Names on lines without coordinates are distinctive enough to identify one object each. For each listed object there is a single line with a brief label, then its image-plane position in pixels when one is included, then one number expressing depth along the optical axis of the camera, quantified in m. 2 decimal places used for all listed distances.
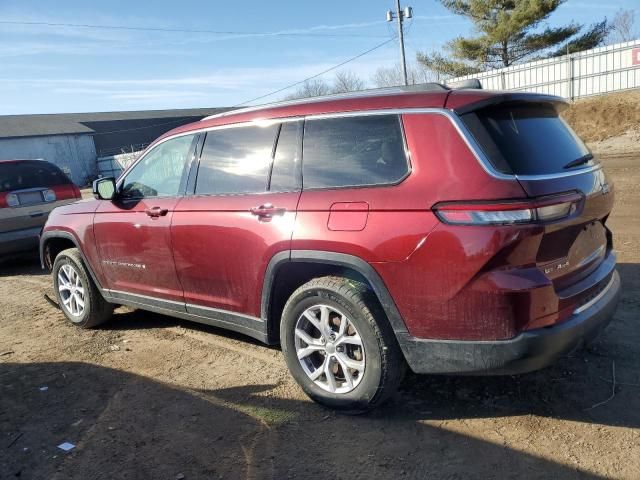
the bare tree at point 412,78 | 39.23
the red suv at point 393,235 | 2.64
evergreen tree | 28.56
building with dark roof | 44.13
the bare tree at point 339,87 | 47.66
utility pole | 27.48
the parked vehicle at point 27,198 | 8.00
